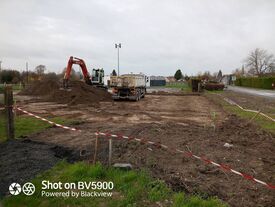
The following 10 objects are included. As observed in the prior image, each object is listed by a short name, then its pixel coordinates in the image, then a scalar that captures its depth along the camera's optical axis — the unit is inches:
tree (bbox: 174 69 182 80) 3403.6
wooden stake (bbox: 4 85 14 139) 238.9
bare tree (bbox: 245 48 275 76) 2945.0
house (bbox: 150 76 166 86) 2607.1
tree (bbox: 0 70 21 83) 1950.3
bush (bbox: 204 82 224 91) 1428.9
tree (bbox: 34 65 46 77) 2672.9
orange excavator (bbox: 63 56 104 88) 764.4
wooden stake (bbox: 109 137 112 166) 175.2
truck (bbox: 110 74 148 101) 750.0
